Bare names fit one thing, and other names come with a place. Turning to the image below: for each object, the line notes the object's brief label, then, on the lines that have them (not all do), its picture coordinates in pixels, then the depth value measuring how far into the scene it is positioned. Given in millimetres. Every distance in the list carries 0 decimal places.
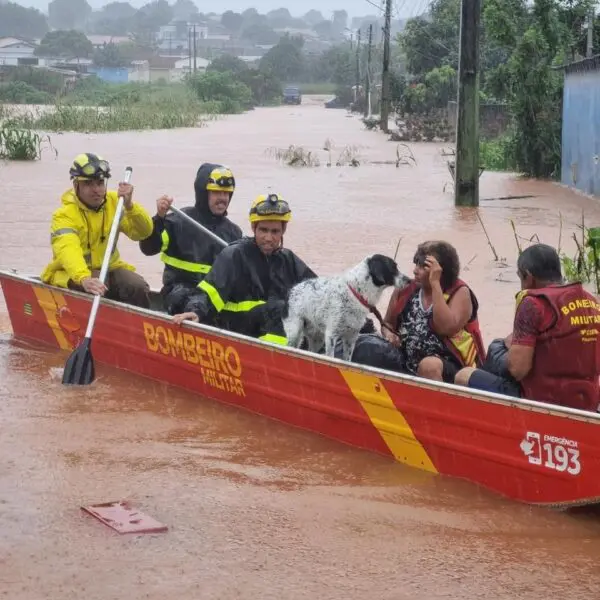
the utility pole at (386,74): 46594
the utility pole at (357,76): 88938
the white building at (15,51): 144250
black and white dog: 7148
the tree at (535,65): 25016
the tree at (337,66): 118338
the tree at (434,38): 45094
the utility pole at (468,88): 17766
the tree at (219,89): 80188
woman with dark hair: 6789
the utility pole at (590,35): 22633
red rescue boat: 5961
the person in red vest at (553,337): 6000
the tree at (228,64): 112962
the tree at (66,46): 149250
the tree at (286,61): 138500
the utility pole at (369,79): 65444
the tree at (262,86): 103562
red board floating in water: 5949
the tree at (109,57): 143500
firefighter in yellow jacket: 9008
